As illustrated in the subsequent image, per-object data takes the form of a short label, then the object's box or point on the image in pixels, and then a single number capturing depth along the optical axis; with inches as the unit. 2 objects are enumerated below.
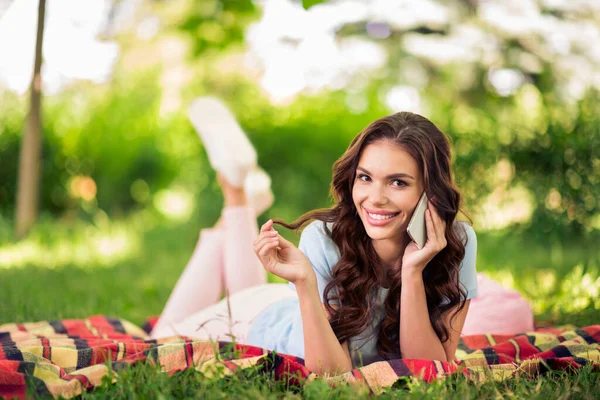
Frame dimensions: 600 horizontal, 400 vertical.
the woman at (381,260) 82.7
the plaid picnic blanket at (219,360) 76.5
